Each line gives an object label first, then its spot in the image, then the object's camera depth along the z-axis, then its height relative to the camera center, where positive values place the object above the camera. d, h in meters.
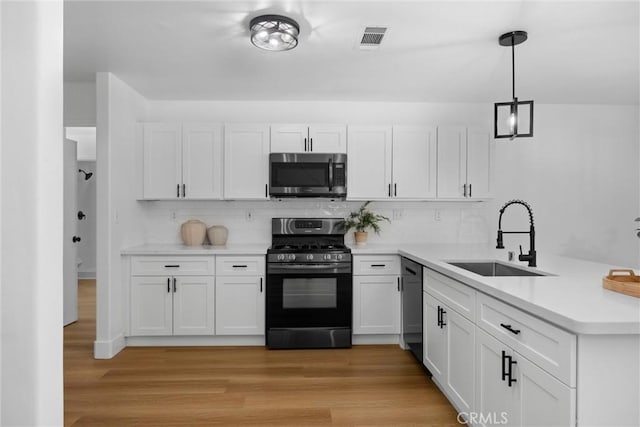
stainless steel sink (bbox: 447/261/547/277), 2.78 -0.45
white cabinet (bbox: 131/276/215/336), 3.49 -0.91
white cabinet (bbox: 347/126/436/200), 3.84 +0.45
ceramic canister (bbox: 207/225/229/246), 3.99 -0.31
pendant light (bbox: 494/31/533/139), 2.44 +1.12
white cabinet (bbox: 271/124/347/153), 3.81 +0.68
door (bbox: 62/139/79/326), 4.23 -0.36
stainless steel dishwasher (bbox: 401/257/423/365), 3.02 -0.85
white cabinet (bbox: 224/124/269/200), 3.80 +0.45
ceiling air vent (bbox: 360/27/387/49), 2.52 +1.17
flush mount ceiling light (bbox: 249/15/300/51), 2.34 +1.10
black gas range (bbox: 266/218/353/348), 3.46 -0.85
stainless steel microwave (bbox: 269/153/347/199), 3.75 +0.32
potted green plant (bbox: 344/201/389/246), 4.04 -0.18
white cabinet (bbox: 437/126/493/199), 3.88 +0.46
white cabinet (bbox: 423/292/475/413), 2.12 -0.91
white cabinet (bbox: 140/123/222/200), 3.77 +0.44
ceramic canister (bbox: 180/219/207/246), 3.92 -0.28
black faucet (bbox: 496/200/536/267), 2.29 -0.30
